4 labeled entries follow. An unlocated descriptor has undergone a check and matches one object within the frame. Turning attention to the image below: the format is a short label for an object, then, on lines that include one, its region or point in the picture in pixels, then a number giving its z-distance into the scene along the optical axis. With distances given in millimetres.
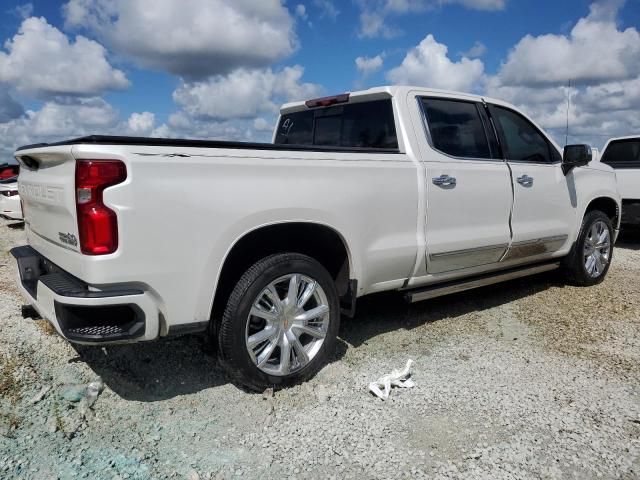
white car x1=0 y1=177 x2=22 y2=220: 10484
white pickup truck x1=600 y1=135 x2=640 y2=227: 8148
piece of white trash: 3293
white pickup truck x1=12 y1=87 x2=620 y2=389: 2625
